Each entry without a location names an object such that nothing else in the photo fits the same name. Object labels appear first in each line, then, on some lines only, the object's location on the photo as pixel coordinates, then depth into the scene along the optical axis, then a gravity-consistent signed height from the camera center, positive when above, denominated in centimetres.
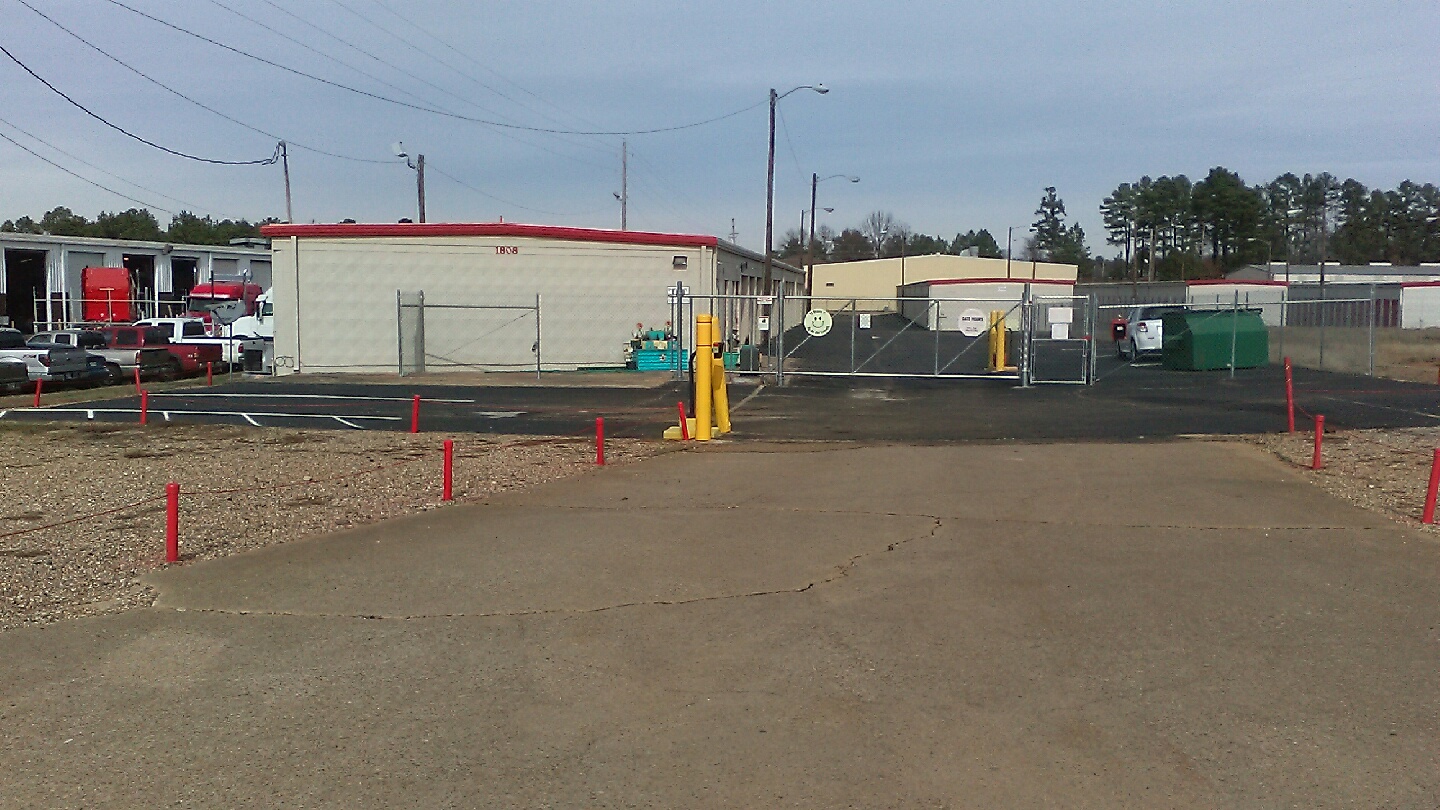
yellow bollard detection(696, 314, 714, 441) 1641 -42
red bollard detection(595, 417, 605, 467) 1407 -120
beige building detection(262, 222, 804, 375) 3241 +130
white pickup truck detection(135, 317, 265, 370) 3306 +10
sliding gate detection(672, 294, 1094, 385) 2641 -5
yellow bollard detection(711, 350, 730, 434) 1683 -85
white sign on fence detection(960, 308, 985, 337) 2630 +51
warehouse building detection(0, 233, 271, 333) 6003 +430
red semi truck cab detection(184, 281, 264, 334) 4928 +203
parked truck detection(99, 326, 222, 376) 3178 -2
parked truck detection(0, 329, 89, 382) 2612 -43
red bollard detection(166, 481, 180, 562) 890 -140
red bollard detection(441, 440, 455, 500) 1152 -130
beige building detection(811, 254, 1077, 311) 9238 +608
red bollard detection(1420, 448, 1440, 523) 1017 -130
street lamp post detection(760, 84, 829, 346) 3822 +437
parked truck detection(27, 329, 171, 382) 2961 -46
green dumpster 2917 +14
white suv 3297 +37
